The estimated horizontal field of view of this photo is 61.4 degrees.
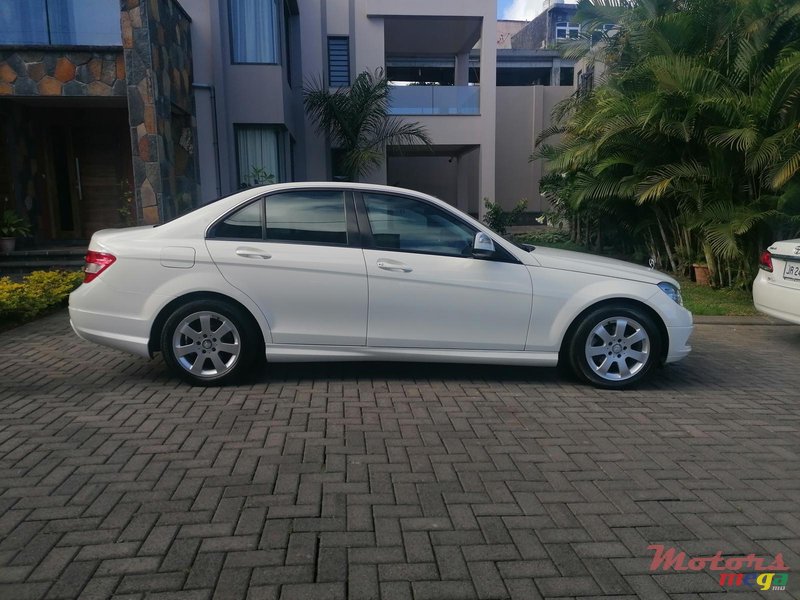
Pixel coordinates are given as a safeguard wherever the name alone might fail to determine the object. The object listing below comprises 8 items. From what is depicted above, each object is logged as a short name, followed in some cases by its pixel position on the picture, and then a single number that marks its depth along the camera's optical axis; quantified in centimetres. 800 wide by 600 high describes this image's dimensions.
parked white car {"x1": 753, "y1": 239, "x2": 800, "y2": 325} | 690
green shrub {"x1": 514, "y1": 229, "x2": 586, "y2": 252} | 1699
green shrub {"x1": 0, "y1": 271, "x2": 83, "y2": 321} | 802
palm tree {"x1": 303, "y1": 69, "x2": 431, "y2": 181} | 1547
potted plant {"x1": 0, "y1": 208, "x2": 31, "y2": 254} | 1151
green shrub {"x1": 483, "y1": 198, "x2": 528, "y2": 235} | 1712
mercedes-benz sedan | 537
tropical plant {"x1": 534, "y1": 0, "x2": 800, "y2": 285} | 930
